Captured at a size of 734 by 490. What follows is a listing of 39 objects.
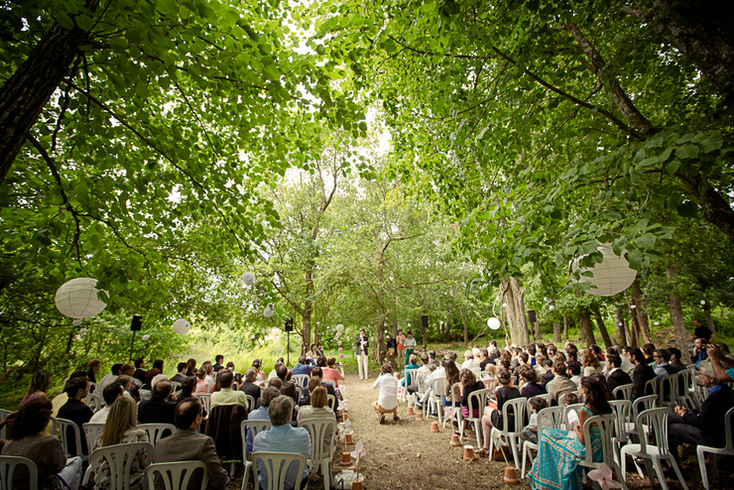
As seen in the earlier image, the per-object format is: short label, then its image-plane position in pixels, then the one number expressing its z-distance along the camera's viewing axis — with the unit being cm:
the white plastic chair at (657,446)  320
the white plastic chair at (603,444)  302
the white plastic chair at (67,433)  340
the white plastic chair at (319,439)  362
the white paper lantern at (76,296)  409
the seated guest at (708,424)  313
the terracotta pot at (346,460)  430
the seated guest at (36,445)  243
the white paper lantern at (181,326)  964
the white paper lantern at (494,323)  1152
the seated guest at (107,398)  341
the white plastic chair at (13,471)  228
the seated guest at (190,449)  247
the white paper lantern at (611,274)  283
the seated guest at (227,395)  402
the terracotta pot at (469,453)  435
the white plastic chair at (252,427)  351
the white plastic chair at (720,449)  304
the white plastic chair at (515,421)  397
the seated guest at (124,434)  266
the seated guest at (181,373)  605
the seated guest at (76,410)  352
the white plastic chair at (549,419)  354
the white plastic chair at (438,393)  612
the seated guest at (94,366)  529
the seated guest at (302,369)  700
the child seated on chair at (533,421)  372
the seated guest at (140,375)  626
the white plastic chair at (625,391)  447
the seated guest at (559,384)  429
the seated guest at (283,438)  296
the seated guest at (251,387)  510
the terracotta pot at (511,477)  365
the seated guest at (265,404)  386
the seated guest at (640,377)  448
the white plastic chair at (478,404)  472
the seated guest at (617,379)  465
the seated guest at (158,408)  365
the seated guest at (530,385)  425
